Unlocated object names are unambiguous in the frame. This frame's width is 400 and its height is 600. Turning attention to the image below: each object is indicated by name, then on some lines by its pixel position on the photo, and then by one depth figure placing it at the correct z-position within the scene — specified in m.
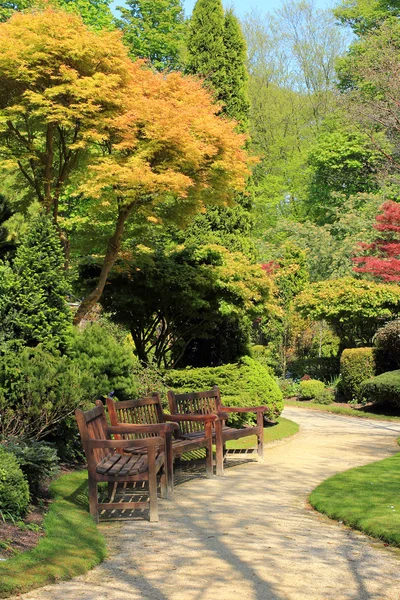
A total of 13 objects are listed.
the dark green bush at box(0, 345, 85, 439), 7.95
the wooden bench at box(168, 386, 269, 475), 9.29
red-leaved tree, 22.17
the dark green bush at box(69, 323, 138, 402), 9.81
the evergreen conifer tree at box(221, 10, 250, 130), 16.97
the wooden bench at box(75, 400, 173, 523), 6.54
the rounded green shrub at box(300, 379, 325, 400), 22.79
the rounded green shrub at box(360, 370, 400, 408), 18.42
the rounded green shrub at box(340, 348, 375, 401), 21.11
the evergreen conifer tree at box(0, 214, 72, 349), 8.90
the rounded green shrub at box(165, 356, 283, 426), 13.29
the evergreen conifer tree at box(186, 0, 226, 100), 17.06
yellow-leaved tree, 11.30
